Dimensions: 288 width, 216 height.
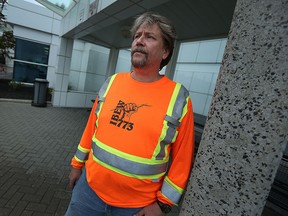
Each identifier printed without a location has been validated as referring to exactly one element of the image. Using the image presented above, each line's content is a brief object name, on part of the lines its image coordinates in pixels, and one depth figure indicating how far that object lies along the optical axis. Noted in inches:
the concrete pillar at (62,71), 362.0
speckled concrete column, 30.4
